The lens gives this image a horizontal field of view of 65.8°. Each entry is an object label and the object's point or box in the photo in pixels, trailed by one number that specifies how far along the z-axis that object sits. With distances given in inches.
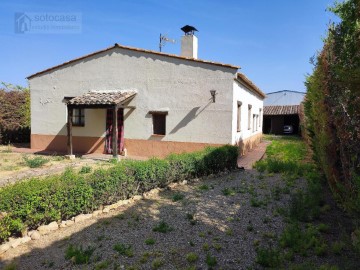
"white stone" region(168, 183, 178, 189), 315.9
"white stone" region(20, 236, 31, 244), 185.3
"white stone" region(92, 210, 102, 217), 231.3
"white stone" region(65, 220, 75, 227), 213.0
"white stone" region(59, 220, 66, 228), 209.5
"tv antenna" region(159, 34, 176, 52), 1004.7
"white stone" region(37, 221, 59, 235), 198.1
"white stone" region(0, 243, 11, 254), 172.9
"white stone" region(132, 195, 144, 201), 269.6
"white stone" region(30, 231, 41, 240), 190.9
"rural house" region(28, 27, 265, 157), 487.2
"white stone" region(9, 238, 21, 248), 179.0
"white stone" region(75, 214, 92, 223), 219.3
